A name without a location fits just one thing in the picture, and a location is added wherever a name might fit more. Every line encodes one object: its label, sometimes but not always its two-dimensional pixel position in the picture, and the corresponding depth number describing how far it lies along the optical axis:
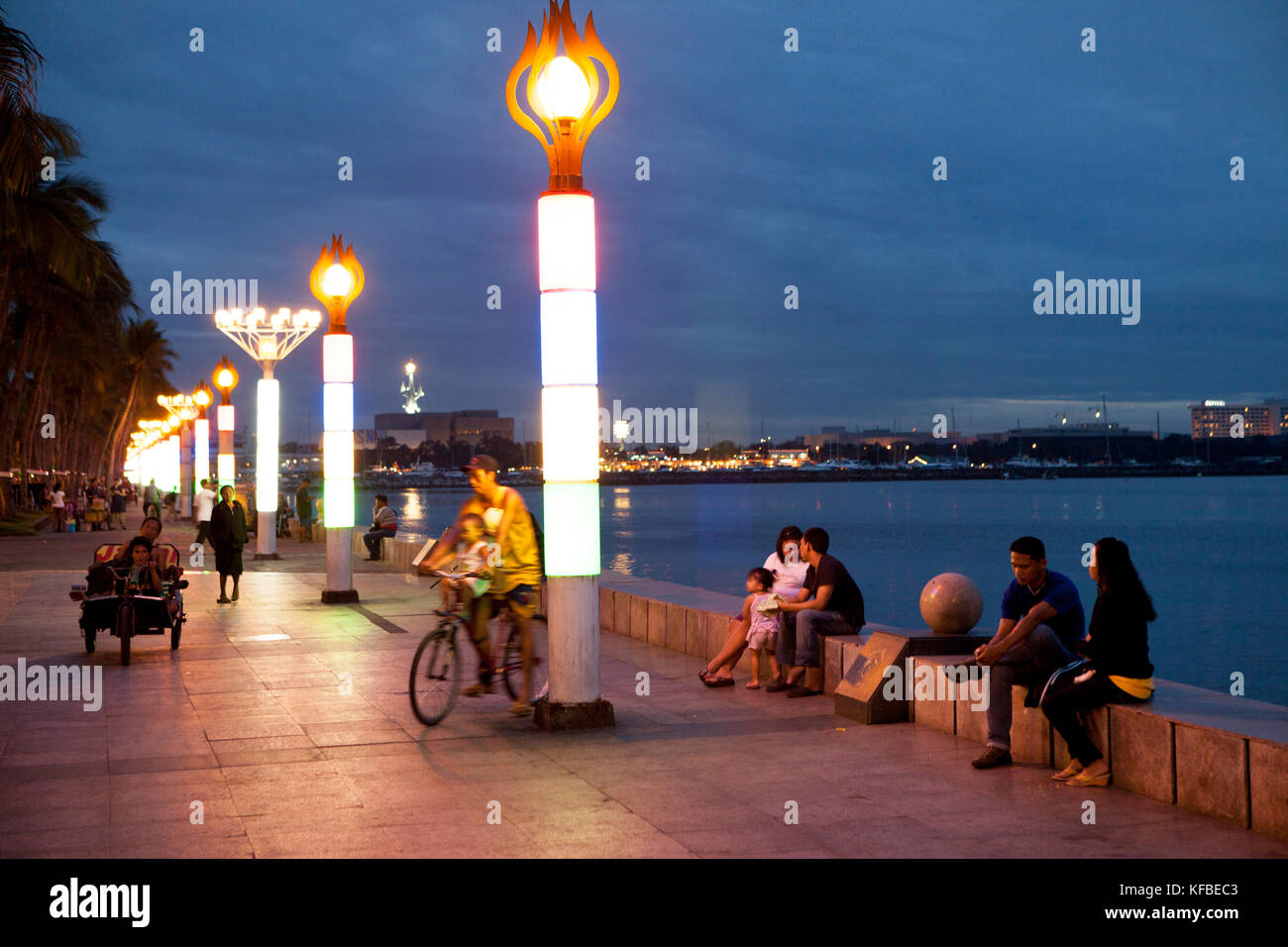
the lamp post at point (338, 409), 16.73
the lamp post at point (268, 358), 26.66
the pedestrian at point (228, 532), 16.92
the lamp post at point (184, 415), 52.59
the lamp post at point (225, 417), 32.12
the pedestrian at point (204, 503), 36.11
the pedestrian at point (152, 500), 43.35
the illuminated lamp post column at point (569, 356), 8.59
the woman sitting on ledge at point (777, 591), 10.20
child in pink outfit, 10.03
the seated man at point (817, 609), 9.65
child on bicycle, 8.97
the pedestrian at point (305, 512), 34.22
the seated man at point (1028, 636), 7.22
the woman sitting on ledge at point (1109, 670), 6.84
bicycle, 8.68
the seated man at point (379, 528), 26.41
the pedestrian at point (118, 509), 47.25
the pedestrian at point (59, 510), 41.68
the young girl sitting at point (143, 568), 12.09
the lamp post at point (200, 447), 54.34
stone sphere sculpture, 8.84
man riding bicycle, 9.01
